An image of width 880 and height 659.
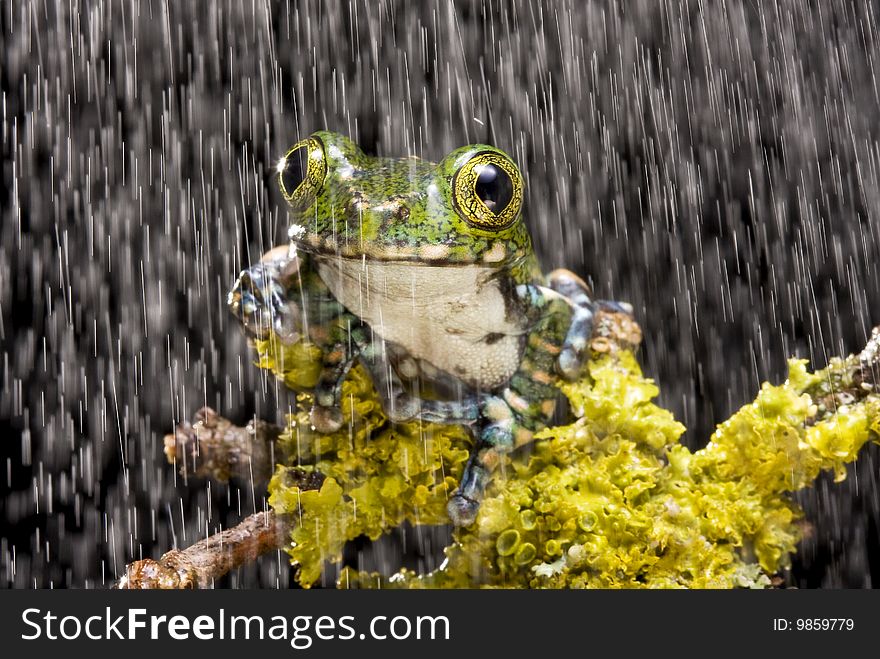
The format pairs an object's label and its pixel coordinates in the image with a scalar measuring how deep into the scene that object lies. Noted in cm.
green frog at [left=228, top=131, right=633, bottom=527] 37
